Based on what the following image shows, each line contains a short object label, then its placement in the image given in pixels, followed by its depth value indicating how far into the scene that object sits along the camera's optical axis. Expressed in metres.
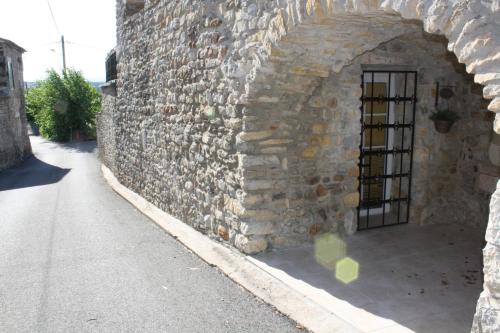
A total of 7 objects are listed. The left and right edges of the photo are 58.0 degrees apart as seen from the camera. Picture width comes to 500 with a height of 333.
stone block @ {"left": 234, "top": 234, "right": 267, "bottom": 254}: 4.79
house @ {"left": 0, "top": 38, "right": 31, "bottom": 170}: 18.05
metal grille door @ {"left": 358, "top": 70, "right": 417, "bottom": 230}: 5.44
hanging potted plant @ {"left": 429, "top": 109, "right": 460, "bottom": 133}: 5.40
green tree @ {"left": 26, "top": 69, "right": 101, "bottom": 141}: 27.69
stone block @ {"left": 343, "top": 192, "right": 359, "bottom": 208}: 5.12
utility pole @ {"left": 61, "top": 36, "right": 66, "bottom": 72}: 32.44
